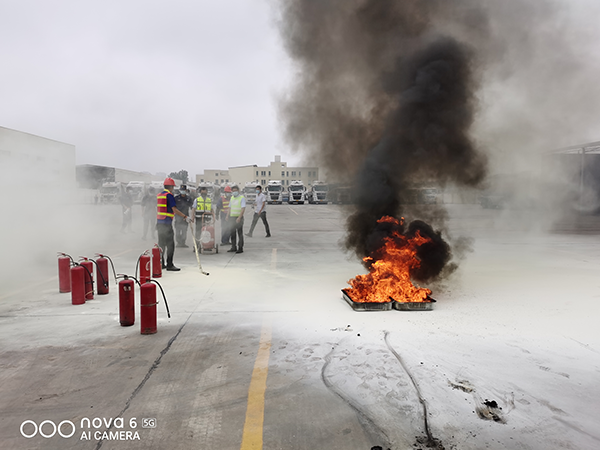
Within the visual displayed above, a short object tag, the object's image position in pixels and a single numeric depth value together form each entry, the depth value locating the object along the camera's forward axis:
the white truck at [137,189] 34.03
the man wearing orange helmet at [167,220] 7.99
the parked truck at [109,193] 29.85
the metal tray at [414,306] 5.32
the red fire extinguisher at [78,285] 5.59
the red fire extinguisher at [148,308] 4.45
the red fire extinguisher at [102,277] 6.20
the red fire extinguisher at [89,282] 5.89
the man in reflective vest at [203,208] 10.65
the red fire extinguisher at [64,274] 6.27
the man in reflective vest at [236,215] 10.30
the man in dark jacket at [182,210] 11.58
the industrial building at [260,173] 60.38
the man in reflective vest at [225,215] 11.91
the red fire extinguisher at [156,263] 7.27
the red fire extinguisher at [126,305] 4.62
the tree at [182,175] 111.84
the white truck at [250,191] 39.91
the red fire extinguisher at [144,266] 6.72
